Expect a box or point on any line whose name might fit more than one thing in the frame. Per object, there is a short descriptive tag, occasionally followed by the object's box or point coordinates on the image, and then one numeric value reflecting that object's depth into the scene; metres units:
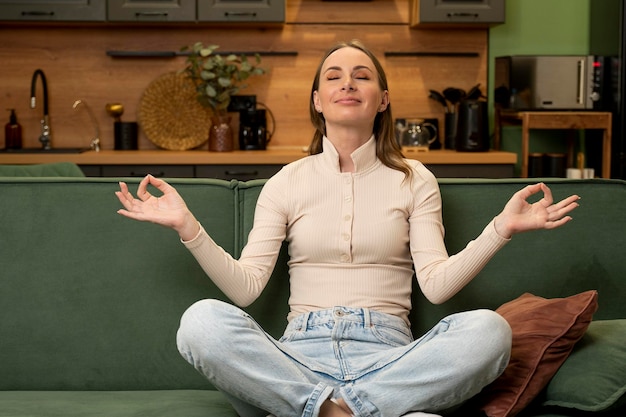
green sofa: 2.23
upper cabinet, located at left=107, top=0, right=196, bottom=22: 4.75
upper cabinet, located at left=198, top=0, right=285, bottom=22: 4.76
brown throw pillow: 1.88
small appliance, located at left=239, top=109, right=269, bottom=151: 4.94
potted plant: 4.78
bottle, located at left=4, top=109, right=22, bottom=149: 5.05
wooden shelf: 4.68
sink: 4.80
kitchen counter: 4.60
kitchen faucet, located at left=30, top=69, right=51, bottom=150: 5.07
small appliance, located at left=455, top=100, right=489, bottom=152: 4.81
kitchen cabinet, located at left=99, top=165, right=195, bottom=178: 4.62
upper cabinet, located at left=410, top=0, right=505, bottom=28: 4.80
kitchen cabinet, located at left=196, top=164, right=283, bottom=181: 4.63
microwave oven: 4.81
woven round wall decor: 5.05
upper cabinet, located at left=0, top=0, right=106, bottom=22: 4.73
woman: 1.84
